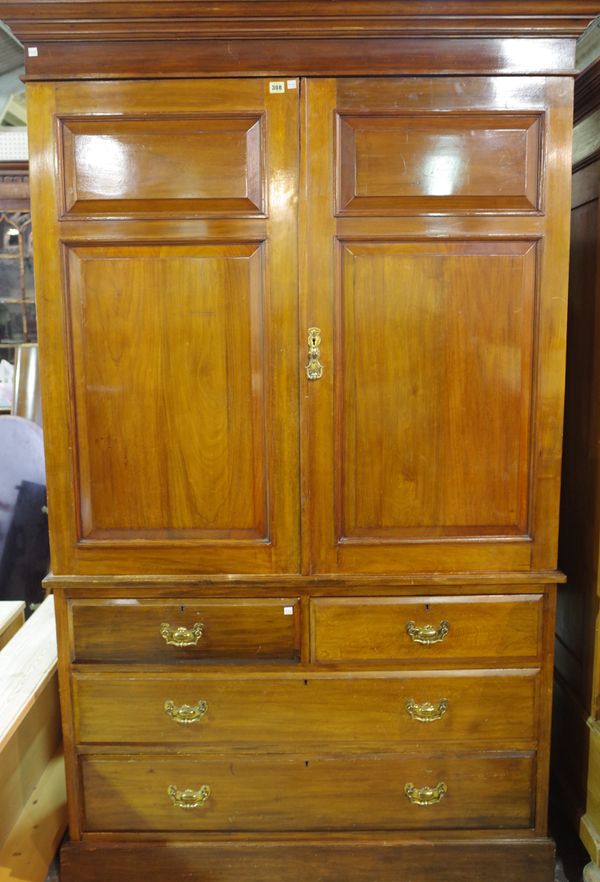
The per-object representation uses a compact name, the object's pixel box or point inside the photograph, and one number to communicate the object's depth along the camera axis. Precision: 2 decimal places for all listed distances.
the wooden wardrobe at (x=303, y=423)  1.49
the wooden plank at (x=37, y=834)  1.74
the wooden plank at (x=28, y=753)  1.83
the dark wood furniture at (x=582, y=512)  1.71
